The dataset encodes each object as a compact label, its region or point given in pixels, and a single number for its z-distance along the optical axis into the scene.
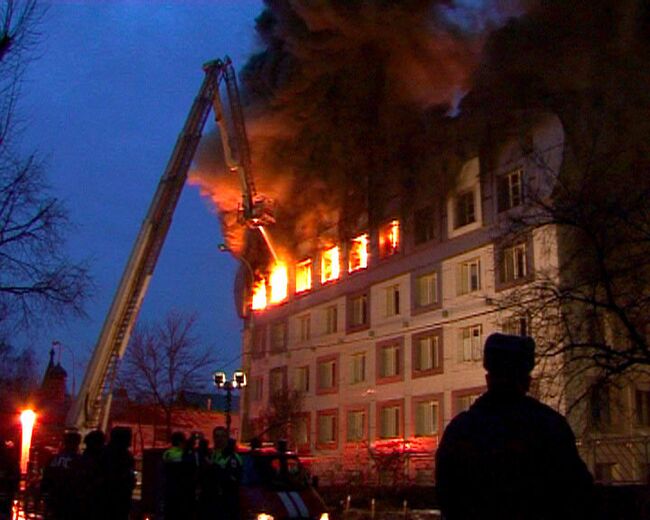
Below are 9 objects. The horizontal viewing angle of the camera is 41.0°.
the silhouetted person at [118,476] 6.88
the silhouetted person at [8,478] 11.37
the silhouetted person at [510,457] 2.92
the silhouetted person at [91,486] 6.80
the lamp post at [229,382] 25.72
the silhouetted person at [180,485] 10.47
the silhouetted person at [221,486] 10.08
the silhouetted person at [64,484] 6.84
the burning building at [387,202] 30.50
